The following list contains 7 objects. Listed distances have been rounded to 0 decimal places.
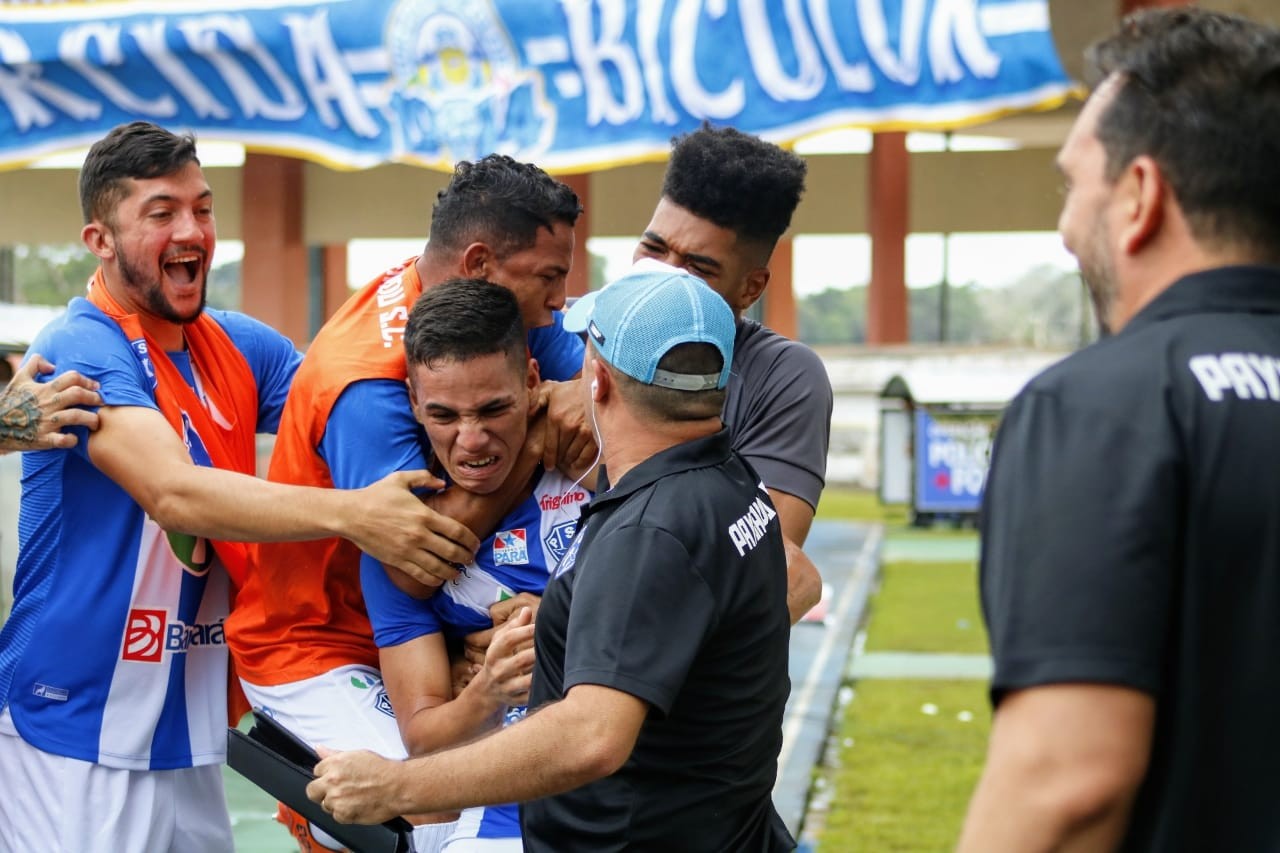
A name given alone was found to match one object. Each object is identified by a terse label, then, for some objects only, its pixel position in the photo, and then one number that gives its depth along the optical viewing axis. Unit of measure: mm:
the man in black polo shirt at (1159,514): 1667
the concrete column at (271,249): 26422
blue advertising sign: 18688
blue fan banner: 17062
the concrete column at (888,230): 26281
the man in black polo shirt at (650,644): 2402
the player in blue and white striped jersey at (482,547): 3070
